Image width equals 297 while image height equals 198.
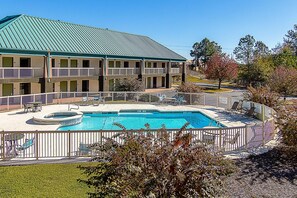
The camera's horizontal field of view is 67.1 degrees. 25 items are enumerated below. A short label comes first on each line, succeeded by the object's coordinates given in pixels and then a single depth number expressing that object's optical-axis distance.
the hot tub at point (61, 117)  15.24
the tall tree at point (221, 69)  41.29
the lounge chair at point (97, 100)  21.90
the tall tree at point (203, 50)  80.06
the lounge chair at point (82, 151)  9.08
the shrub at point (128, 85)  26.17
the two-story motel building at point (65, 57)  21.36
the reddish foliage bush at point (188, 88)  23.45
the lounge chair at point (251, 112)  17.57
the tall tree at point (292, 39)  71.02
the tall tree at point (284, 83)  26.77
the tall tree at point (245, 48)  83.04
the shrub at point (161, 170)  4.30
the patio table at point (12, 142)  9.01
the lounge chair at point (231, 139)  9.79
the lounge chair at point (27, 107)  17.75
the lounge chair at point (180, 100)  22.58
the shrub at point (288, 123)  9.27
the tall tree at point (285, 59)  45.15
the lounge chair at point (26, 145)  9.02
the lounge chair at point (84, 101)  21.62
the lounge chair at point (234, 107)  19.17
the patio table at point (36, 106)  17.98
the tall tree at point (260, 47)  81.12
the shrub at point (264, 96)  17.26
